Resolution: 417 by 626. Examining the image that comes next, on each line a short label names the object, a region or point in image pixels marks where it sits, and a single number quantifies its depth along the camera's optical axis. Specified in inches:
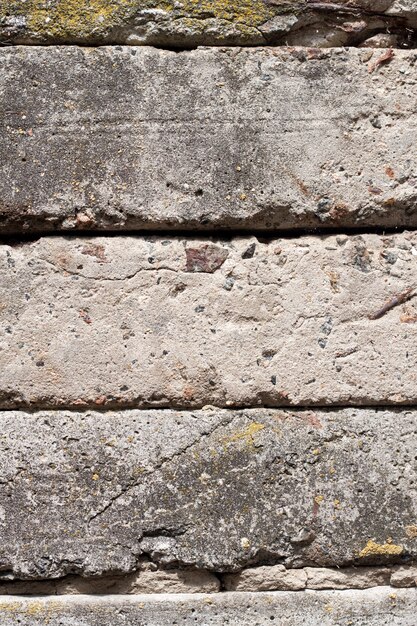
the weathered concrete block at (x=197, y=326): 94.4
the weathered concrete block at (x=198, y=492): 92.3
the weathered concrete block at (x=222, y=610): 91.7
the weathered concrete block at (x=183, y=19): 99.1
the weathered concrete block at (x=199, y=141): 96.3
